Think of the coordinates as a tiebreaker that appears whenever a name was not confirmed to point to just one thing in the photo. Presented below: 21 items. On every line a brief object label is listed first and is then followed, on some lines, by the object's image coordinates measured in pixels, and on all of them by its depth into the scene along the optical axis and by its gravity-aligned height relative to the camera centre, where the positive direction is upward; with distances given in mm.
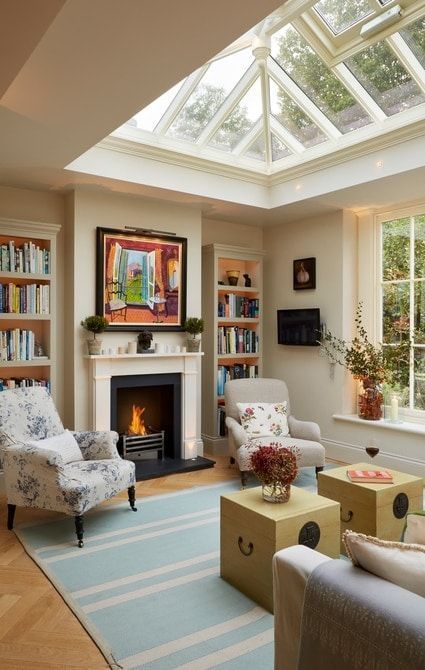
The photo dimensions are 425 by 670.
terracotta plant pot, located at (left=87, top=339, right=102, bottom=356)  4625 -136
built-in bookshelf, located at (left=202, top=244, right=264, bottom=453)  5770 +73
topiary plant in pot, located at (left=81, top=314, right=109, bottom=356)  4586 +50
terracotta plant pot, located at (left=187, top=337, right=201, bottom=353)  5258 -127
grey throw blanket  1311 -820
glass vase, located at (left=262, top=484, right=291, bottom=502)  2762 -898
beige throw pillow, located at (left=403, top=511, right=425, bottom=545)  1604 -641
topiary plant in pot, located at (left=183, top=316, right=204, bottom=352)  5215 +22
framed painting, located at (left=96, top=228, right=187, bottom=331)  4805 +528
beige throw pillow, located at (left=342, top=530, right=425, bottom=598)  1471 -696
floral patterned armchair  3279 -936
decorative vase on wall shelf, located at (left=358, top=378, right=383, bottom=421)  5109 -717
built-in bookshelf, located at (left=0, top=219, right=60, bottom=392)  4430 +277
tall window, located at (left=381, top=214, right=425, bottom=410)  4965 +326
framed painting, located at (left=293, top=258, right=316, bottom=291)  5680 +677
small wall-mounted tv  5602 +58
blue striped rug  2178 -1387
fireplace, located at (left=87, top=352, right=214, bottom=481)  4699 -650
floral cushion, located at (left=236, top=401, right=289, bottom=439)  4770 -848
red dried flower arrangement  2725 -743
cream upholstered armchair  4402 -934
